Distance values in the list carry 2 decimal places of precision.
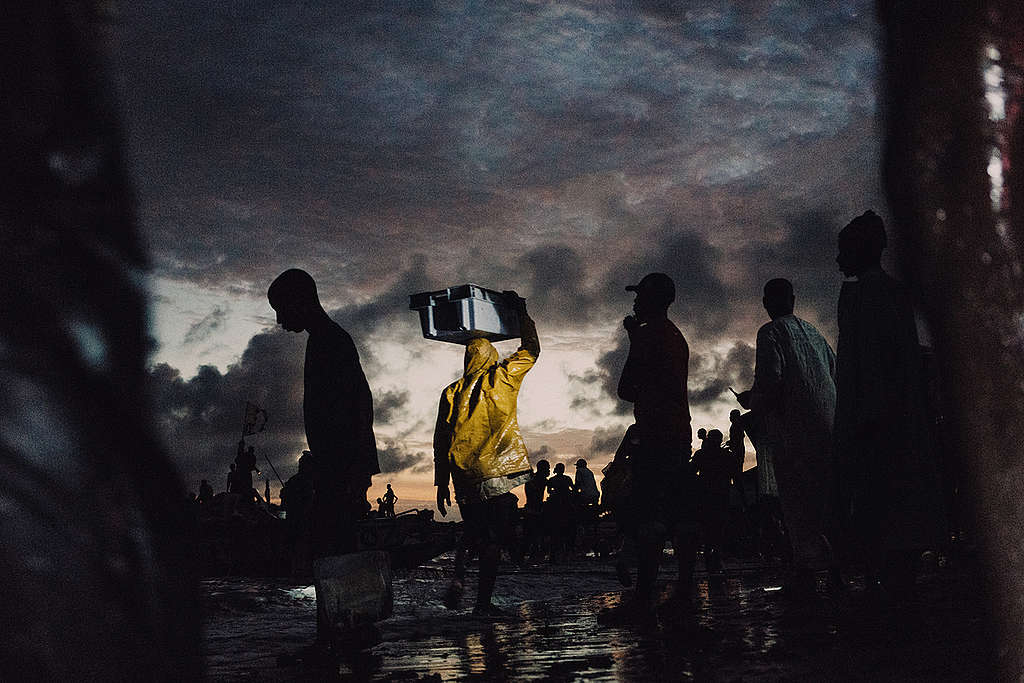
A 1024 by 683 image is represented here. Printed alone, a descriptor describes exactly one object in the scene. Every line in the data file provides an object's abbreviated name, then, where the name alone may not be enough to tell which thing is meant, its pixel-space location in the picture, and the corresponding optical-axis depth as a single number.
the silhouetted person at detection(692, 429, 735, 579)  11.34
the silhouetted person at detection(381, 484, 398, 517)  25.19
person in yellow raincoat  6.43
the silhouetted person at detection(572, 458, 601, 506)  17.17
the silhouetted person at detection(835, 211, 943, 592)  4.02
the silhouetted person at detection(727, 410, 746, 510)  12.45
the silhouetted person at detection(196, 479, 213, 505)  14.48
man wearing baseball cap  5.59
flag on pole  23.86
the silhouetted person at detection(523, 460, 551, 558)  15.72
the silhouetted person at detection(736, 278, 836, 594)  5.40
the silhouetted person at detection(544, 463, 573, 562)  16.00
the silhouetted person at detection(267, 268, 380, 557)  4.76
